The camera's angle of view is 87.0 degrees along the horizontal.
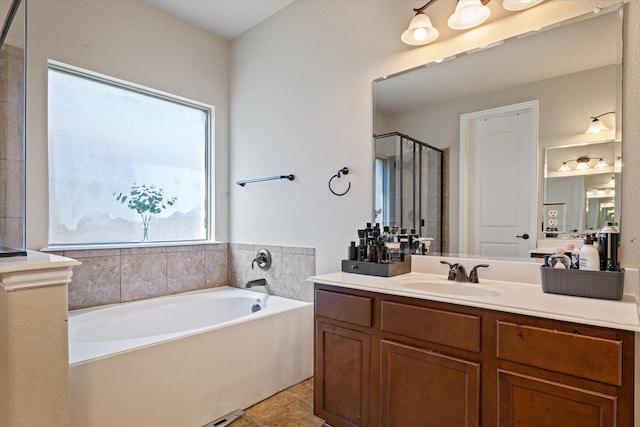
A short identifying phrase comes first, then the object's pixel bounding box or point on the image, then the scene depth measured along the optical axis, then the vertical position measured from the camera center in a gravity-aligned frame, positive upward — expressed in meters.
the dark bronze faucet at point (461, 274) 1.70 -0.32
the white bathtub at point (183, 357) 1.55 -0.82
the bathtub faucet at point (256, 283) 2.80 -0.59
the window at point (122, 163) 2.32 +0.38
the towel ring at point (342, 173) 2.34 +0.26
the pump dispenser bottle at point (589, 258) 1.36 -0.19
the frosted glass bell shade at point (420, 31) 1.85 +1.02
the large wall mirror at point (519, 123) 1.49 +0.45
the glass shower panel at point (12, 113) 1.58 +0.49
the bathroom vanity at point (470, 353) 1.04 -0.54
